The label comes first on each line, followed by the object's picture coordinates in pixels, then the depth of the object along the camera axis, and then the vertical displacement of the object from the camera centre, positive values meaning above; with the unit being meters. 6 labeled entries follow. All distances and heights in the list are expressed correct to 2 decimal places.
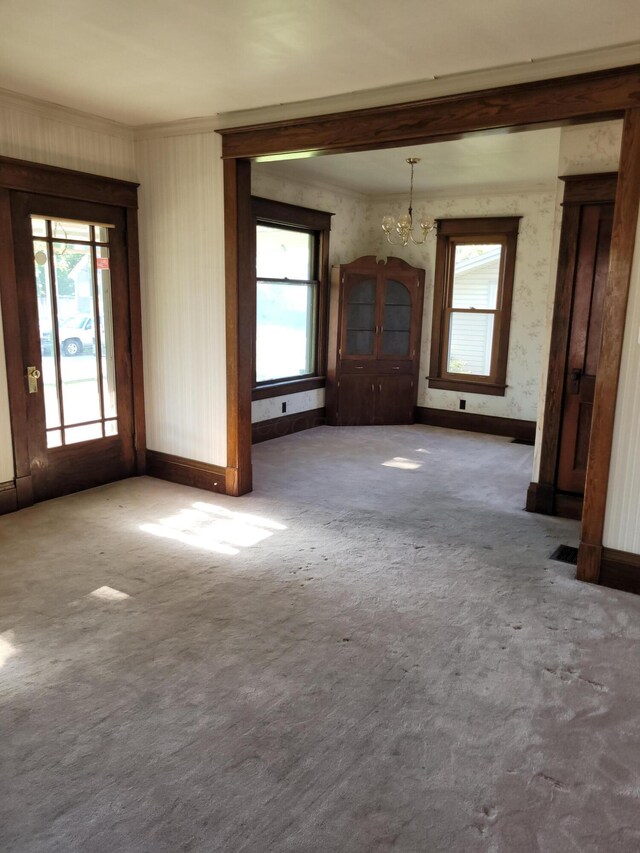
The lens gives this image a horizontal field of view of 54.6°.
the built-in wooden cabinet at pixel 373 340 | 7.49 -0.43
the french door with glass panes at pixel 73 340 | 4.41 -0.31
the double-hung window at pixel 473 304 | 7.29 +0.04
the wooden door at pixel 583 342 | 4.37 -0.24
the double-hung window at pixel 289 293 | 6.63 +0.11
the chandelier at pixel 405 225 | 6.19 +0.80
